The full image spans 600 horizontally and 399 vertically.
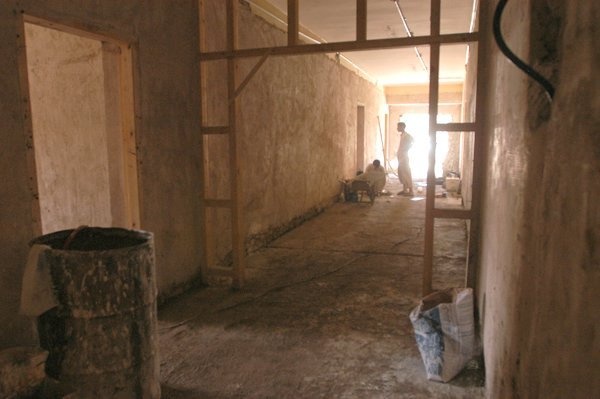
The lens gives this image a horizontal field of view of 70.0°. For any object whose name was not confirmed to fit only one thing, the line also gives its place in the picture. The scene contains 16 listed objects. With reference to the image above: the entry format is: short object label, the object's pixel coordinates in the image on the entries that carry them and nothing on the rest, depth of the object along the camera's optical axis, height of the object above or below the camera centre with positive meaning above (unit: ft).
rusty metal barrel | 6.55 -2.66
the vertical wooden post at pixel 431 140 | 10.35 +0.17
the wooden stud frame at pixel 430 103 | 10.28 +1.15
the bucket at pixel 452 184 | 32.96 -2.84
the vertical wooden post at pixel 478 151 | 9.98 -0.10
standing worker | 32.65 -1.17
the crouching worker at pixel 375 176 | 29.66 -1.97
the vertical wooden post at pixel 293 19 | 11.73 +3.53
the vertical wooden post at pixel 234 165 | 12.25 -0.47
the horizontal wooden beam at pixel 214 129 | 12.56 +0.58
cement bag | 8.19 -3.64
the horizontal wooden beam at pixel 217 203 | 12.82 -1.62
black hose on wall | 3.55 +0.71
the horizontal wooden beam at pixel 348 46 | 10.24 +2.65
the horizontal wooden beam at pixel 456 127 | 10.18 +0.49
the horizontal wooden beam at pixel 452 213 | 10.43 -1.62
